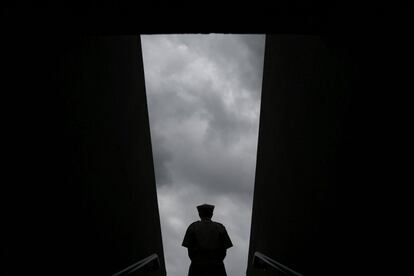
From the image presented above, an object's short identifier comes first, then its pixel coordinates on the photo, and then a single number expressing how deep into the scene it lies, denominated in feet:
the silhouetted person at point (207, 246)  13.42
